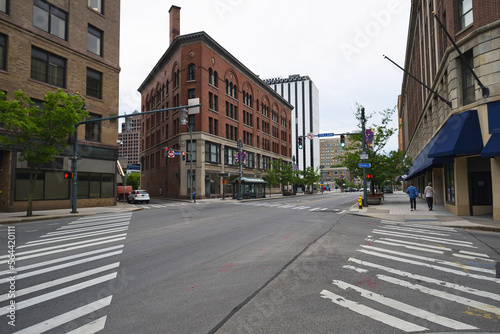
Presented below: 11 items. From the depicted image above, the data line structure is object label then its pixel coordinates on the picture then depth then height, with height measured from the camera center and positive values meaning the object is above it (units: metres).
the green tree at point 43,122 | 16.22 +3.73
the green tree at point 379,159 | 30.97 +2.53
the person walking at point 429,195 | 20.66 -0.92
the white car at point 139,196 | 34.06 -1.31
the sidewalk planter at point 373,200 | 28.51 -1.66
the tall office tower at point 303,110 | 131.50 +32.73
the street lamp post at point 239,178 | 39.09 +0.82
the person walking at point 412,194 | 20.73 -0.81
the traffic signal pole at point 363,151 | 23.83 +2.59
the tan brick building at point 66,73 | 21.25 +9.25
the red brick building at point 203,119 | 43.34 +11.60
